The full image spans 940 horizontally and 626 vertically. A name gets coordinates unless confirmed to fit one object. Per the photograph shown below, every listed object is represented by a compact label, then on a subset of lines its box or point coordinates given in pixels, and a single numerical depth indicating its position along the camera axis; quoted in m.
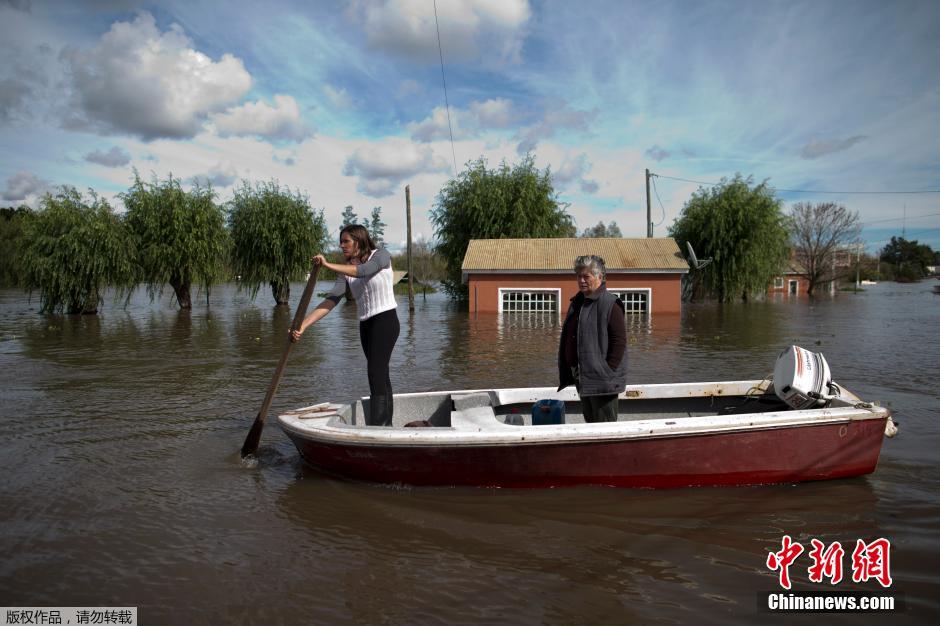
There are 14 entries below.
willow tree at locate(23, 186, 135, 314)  23.41
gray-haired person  4.59
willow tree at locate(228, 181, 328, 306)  29.33
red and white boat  4.45
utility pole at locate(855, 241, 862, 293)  58.49
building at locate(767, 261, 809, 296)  52.31
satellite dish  24.91
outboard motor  4.88
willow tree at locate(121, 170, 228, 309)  25.55
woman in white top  4.78
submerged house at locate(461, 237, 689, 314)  24.12
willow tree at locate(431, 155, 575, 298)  31.05
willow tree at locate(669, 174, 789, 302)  31.14
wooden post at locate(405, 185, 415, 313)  25.95
